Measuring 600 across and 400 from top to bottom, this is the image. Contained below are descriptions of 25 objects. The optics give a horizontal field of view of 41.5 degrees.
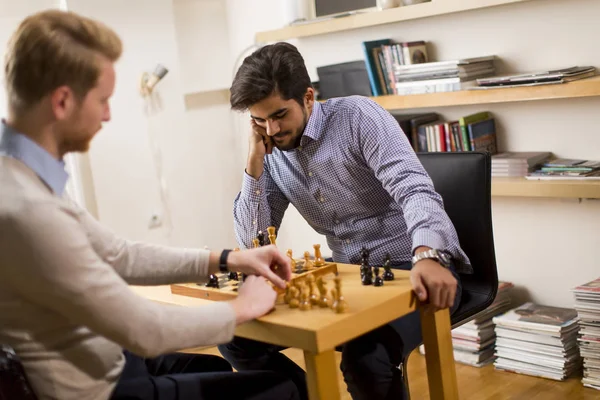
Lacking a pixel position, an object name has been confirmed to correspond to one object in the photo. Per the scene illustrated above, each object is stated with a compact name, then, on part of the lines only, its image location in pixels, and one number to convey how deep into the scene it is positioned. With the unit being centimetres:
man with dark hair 205
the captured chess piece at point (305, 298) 169
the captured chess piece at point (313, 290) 171
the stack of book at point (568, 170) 289
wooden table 157
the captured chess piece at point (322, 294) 170
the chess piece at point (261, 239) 225
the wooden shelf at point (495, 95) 281
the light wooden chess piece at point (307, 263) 202
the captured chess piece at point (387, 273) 187
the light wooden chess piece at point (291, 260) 204
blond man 133
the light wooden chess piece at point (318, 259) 205
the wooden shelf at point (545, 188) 284
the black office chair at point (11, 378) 137
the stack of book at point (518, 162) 308
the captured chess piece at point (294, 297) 172
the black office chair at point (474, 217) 230
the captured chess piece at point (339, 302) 163
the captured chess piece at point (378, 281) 182
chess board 188
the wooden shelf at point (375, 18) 309
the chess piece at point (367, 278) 185
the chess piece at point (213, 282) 196
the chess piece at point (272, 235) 219
